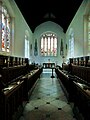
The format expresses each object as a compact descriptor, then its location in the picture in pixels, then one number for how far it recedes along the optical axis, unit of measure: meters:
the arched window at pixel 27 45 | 7.43
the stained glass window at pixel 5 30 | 4.04
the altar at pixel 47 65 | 9.04
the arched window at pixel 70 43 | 7.40
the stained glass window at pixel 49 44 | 9.69
